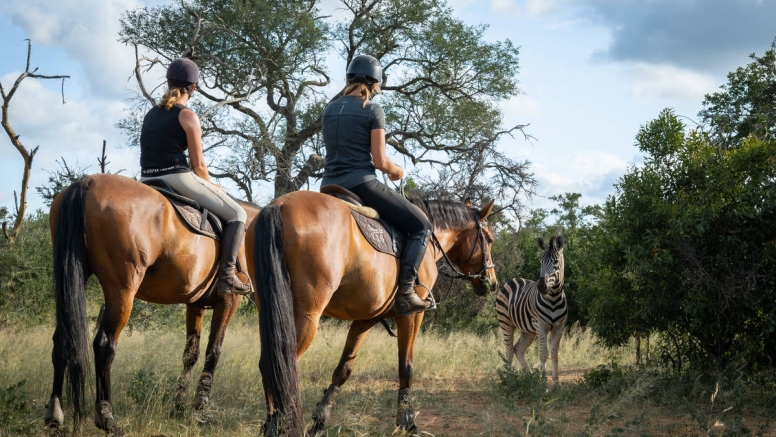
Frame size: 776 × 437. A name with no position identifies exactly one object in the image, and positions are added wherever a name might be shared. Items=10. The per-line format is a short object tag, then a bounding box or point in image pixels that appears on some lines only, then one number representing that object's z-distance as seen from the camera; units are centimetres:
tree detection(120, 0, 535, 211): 2206
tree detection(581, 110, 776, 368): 781
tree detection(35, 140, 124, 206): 1201
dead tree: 1202
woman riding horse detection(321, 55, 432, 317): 564
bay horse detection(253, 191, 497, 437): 451
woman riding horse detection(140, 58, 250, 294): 640
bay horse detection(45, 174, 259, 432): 536
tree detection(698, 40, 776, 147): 973
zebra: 1020
